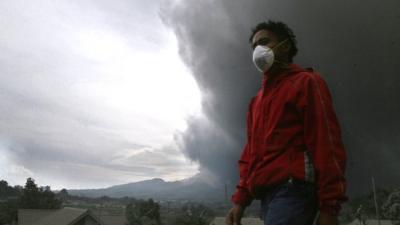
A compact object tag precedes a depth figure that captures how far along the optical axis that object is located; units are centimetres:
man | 217
